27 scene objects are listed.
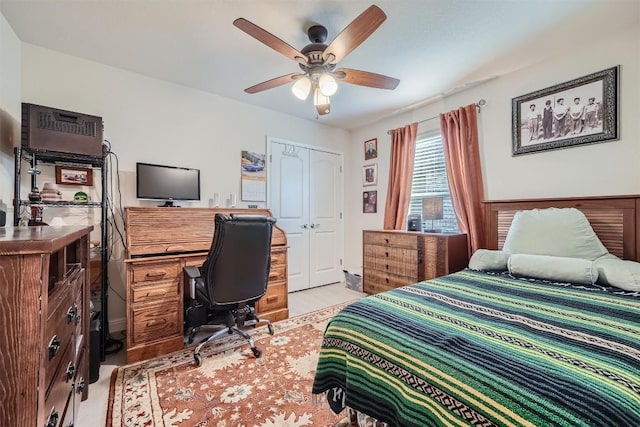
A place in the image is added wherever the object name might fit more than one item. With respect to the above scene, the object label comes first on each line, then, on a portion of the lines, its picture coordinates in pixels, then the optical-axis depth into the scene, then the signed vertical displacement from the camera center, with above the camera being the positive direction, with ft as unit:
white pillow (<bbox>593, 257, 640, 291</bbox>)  4.95 -1.19
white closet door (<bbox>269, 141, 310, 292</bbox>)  12.08 +0.51
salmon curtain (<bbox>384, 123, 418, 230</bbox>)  11.59 +1.58
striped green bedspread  2.27 -1.54
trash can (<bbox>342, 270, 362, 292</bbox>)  12.66 -3.35
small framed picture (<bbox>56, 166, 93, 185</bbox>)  7.51 +1.03
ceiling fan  4.97 +3.42
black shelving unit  6.33 +0.74
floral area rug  4.80 -3.73
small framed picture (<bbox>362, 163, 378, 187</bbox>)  13.46 +1.90
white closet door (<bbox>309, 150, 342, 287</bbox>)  13.44 -0.30
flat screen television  8.49 +0.96
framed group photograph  6.95 +2.78
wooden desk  6.69 -1.49
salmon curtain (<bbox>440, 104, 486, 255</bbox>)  9.30 +1.49
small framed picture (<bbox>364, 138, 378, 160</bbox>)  13.44 +3.20
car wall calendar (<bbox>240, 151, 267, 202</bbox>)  11.07 +1.47
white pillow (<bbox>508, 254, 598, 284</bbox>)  5.49 -1.23
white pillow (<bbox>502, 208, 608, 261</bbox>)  6.28 -0.59
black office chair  6.39 -1.49
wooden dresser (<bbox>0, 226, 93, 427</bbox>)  2.12 -1.01
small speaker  10.65 -0.46
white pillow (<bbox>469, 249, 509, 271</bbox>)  6.68 -1.26
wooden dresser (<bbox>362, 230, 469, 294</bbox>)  9.09 -1.69
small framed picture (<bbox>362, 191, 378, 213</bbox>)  13.39 +0.52
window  10.67 +1.35
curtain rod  9.32 +3.81
